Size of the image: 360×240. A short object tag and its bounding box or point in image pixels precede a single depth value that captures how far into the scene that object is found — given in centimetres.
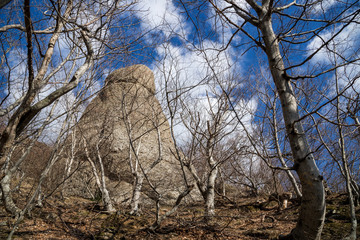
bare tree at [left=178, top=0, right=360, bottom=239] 217
